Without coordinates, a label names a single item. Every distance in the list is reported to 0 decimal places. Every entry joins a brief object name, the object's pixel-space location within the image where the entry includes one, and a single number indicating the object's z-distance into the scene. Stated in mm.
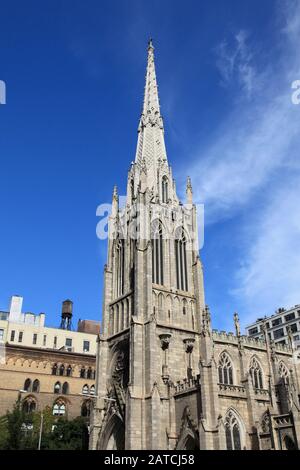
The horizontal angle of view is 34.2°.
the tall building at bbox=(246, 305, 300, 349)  104562
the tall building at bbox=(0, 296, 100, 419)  62344
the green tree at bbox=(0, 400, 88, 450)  45156
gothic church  39375
